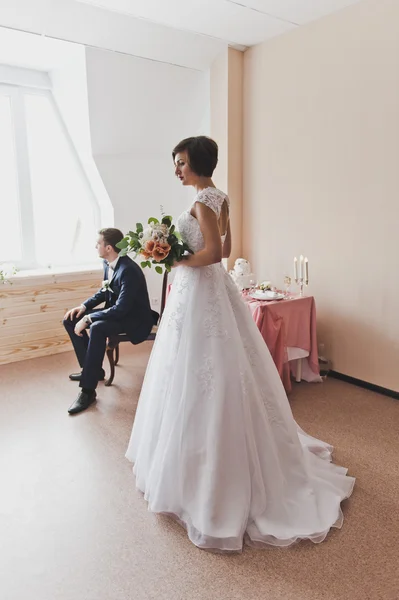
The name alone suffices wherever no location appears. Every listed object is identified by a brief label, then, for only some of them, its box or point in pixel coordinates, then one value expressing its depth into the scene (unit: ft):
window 15.94
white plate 11.76
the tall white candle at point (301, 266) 12.22
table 11.21
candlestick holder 12.23
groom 11.21
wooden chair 11.85
